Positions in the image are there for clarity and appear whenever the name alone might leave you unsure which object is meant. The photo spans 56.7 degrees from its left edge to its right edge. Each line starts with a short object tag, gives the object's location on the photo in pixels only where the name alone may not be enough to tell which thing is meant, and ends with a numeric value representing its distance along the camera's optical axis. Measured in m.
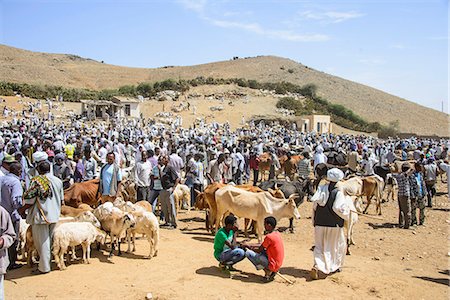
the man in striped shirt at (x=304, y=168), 14.64
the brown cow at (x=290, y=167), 17.80
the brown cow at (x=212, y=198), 9.85
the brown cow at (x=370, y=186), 12.41
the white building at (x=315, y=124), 46.55
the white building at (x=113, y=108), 45.00
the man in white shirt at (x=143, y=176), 10.25
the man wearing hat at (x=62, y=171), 10.27
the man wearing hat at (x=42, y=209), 6.41
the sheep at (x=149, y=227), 7.60
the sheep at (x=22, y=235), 7.15
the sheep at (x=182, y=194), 11.84
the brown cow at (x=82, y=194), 9.09
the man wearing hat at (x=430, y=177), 14.30
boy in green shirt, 6.85
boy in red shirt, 6.66
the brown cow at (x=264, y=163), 18.65
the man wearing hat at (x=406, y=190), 10.96
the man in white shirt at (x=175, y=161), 11.45
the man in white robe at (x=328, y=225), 6.94
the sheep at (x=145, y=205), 8.63
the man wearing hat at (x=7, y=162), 6.65
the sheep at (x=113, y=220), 7.43
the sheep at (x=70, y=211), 7.86
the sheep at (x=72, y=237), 6.61
